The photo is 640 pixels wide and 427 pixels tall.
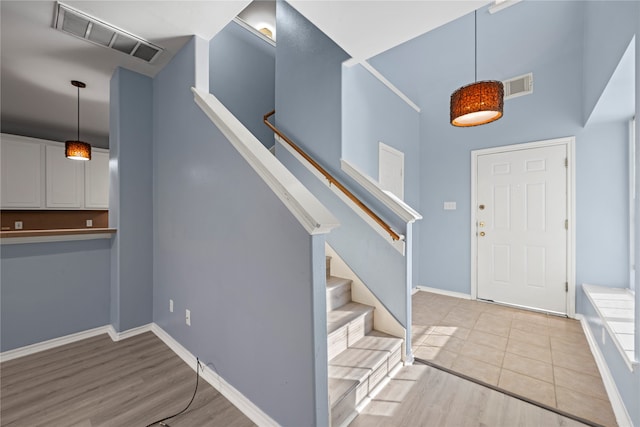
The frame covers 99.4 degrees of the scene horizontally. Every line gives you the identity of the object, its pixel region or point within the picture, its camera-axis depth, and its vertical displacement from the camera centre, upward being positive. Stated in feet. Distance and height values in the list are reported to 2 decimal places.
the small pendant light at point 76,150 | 10.95 +2.55
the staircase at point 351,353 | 5.42 -3.50
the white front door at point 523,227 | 10.73 -0.64
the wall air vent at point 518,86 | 11.27 +5.38
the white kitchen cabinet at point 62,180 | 14.24 +1.79
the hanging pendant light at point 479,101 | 6.57 +2.75
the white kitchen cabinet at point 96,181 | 15.55 +1.87
